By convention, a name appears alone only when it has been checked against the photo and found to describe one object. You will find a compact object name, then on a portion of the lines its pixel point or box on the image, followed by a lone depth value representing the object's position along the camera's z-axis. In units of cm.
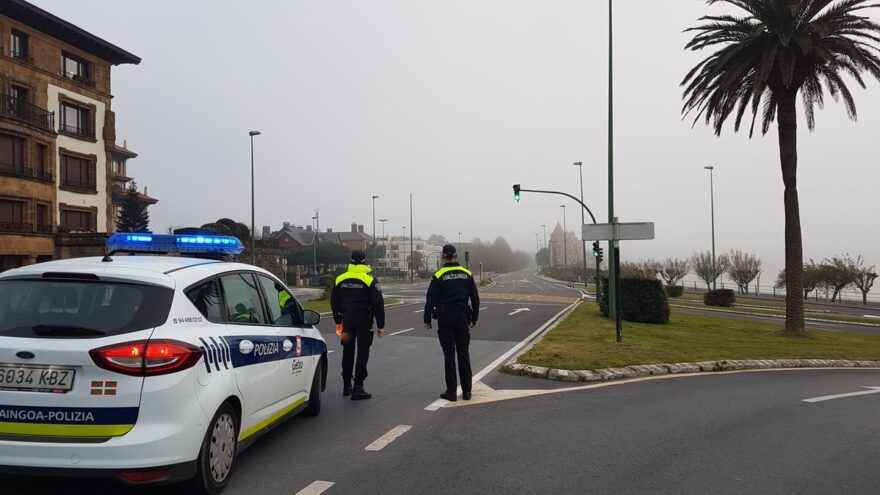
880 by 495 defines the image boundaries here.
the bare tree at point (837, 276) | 4846
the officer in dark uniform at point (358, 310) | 715
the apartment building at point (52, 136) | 3177
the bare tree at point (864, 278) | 4909
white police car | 340
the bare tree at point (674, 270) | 7200
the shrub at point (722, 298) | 3759
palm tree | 1733
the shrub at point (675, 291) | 4862
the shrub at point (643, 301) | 1975
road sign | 1252
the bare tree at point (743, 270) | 6231
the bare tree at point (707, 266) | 6600
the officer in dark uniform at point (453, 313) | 714
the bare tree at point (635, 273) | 2093
